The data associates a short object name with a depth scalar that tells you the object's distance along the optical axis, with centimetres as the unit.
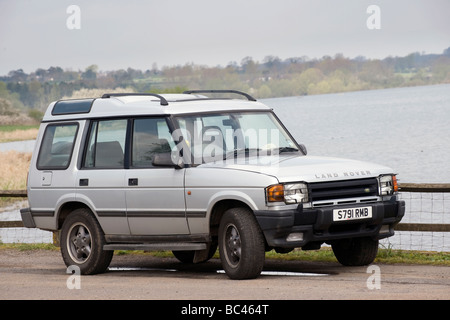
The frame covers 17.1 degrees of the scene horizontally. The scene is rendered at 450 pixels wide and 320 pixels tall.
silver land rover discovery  1597
